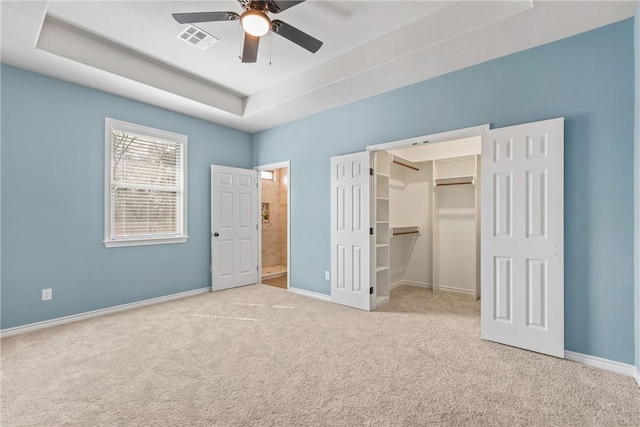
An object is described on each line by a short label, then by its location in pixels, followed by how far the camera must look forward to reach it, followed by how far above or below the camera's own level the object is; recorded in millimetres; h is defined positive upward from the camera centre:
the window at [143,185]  3980 +419
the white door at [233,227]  5039 -224
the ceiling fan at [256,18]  2275 +1528
